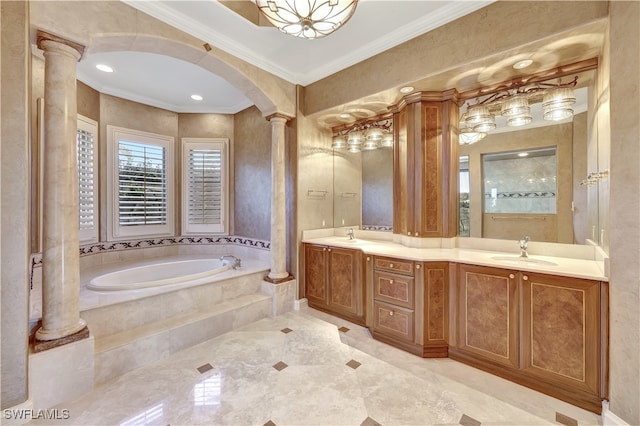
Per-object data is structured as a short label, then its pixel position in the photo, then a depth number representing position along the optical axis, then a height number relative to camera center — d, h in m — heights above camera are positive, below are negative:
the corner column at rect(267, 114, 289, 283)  3.30 +0.15
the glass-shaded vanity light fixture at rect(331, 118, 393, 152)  3.31 +1.00
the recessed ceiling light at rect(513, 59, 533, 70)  2.11 +1.21
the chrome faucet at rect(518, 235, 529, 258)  2.29 -0.33
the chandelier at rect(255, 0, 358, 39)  1.52 +1.21
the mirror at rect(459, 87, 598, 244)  2.23 +0.26
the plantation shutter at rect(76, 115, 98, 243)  3.28 +0.45
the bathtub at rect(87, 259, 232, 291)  2.68 -0.79
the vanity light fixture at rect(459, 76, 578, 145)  2.10 +0.91
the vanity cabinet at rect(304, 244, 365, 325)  2.95 -0.85
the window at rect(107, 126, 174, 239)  3.73 +0.44
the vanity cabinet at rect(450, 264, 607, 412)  1.67 -0.87
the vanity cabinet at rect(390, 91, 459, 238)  2.70 +0.51
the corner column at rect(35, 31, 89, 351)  1.78 +0.11
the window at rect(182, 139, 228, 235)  4.37 +0.43
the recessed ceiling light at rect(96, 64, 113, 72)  3.07 +1.74
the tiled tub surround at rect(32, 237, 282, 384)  2.15 -1.01
